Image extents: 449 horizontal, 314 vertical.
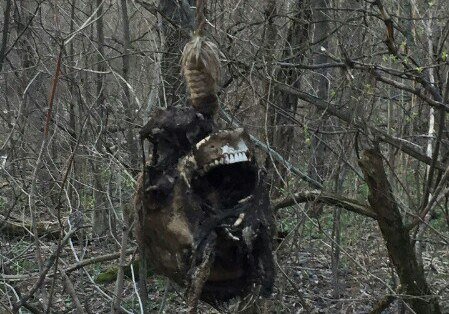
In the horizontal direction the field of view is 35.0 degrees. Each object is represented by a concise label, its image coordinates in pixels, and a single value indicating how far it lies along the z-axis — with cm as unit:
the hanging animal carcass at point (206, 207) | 234
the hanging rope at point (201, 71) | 250
